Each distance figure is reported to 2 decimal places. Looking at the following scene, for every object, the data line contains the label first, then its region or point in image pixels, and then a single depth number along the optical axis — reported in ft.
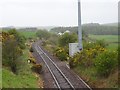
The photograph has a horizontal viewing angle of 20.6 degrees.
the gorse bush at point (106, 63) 79.77
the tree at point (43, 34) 413.92
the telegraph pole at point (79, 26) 110.61
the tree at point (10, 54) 90.63
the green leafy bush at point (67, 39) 181.68
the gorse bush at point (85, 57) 100.63
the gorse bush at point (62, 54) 145.59
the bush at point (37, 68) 104.64
